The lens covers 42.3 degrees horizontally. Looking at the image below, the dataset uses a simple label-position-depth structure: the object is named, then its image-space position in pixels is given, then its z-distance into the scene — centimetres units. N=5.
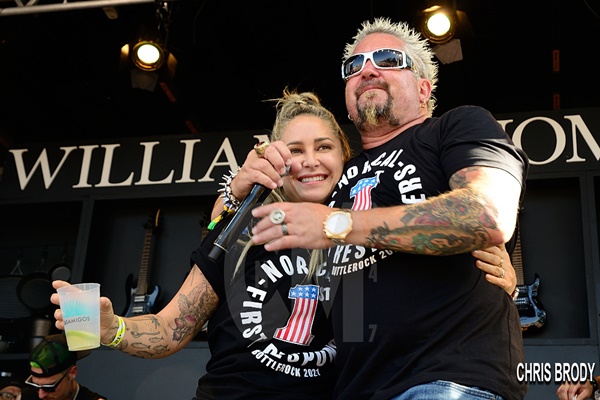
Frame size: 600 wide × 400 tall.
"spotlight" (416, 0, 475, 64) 451
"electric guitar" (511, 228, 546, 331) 457
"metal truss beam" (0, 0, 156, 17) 435
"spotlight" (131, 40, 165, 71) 491
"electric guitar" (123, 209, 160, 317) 512
